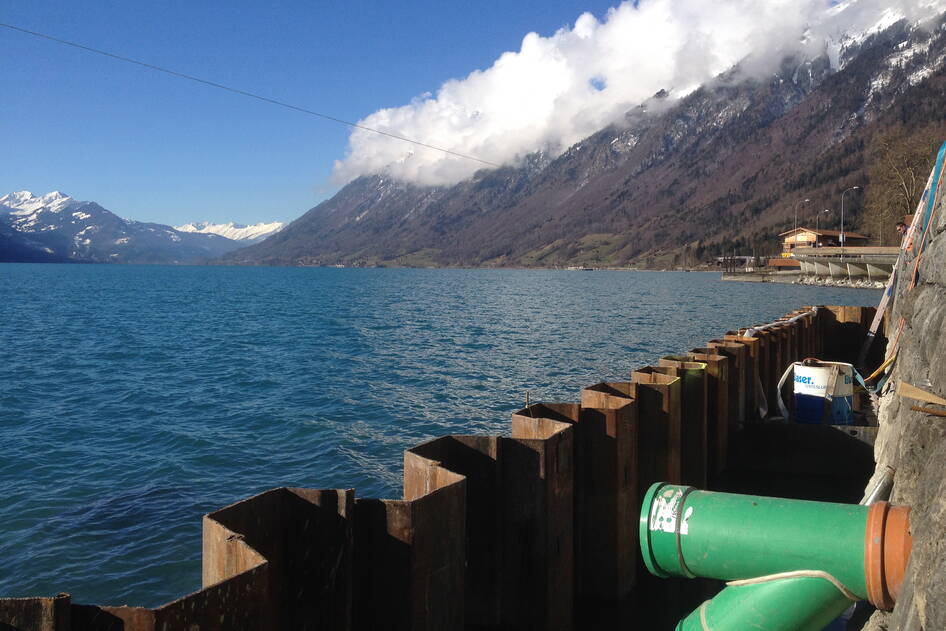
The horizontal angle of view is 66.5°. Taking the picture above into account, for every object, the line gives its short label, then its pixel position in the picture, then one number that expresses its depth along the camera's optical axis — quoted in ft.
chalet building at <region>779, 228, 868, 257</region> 430.20
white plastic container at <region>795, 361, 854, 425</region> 43.50
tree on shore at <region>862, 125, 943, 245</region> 222.69
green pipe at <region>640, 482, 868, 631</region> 14.20
